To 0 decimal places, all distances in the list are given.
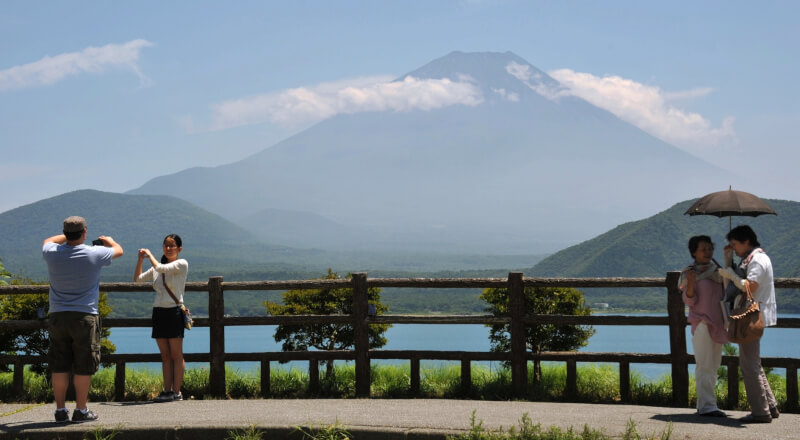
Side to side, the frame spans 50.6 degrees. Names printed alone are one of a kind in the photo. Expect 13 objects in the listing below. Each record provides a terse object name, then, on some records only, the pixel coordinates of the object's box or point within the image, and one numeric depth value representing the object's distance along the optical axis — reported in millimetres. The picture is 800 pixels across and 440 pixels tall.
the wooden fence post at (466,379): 10984
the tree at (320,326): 14305
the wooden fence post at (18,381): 11562
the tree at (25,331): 13508
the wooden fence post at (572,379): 10742
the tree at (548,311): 12859
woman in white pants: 9109
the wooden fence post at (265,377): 11250
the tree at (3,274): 20495
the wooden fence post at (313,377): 11188
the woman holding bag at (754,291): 8711
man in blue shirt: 9086
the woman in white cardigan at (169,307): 10273
